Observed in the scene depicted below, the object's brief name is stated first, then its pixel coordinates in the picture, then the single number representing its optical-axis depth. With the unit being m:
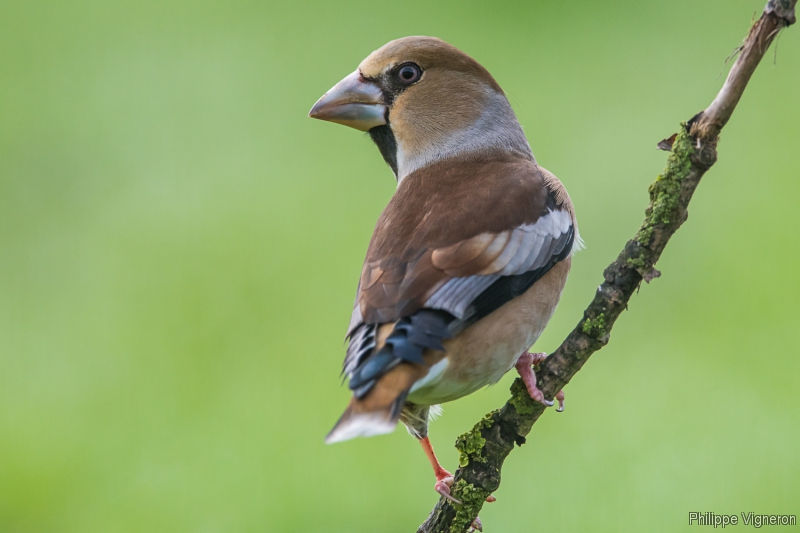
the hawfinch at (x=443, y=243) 5.72
